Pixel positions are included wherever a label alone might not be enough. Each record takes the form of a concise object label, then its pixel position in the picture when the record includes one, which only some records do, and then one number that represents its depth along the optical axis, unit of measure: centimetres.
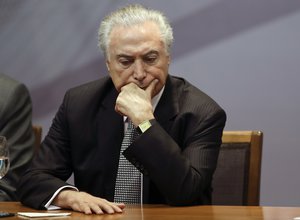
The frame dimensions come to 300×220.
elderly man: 442
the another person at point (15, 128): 545
